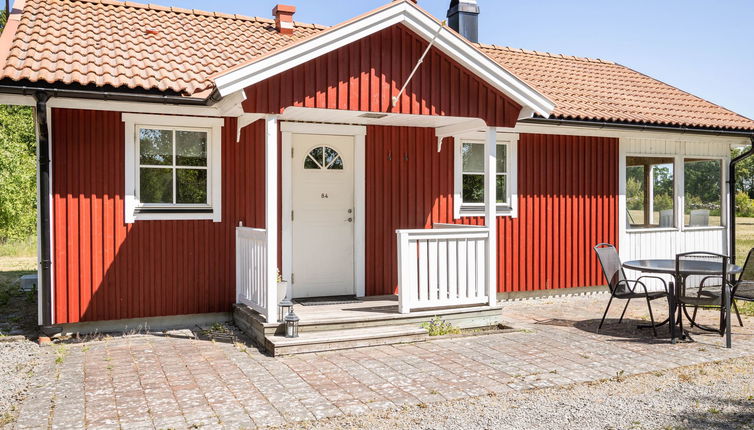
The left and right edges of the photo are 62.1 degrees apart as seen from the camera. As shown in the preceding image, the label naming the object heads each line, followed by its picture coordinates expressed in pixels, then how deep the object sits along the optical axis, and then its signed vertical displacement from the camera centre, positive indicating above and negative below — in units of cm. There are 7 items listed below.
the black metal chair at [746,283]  737 -88
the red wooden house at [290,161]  711 +69
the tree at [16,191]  1677 +55
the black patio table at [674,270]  705 -69
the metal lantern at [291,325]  669 -123
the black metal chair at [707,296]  697 -99
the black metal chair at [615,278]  744 -84
